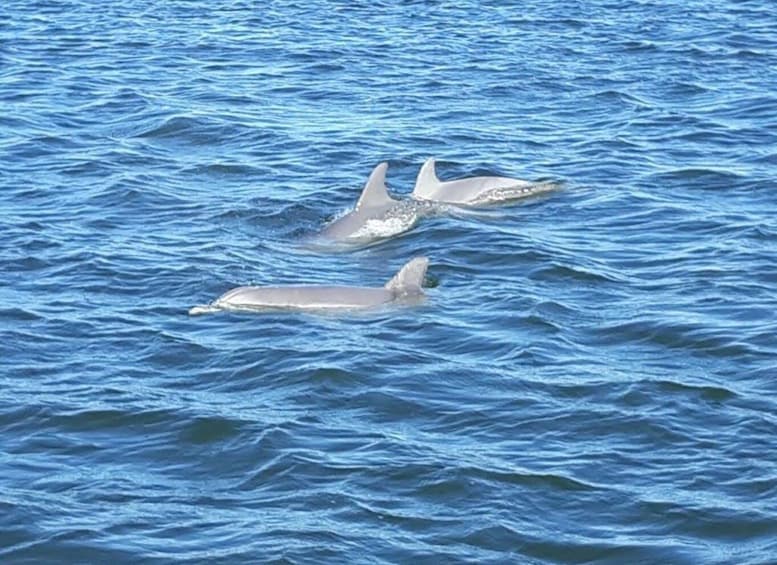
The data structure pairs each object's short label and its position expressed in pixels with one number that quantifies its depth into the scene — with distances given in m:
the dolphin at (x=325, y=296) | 16.47
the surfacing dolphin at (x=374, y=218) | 19.20
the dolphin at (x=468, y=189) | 20.50
